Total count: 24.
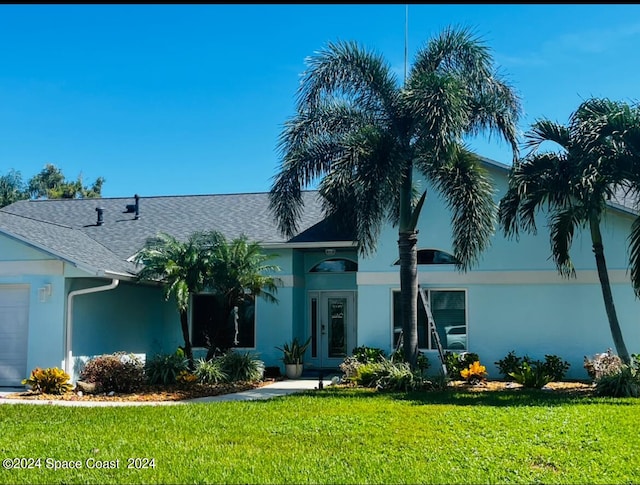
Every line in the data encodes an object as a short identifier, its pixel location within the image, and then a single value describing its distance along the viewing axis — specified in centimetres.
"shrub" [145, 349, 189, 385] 1500
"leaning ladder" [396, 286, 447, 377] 1574
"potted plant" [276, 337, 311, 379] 1756
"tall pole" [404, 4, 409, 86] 1485
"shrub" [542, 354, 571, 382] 1549
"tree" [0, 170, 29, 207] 4596
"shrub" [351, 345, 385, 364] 1619
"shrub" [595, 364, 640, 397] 1275
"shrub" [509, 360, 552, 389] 1425
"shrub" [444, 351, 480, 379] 1592
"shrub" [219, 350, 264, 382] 1586
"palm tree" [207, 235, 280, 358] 1580
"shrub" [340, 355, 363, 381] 1552
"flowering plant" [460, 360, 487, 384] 1521
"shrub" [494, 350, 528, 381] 1584
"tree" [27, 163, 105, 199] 4878
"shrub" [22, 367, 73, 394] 1402
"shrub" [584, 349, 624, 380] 1372
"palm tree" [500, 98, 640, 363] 1306
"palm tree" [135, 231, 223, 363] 1532
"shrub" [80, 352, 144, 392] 1395
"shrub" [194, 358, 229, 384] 1526
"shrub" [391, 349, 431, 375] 1508
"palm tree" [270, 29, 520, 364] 1373
